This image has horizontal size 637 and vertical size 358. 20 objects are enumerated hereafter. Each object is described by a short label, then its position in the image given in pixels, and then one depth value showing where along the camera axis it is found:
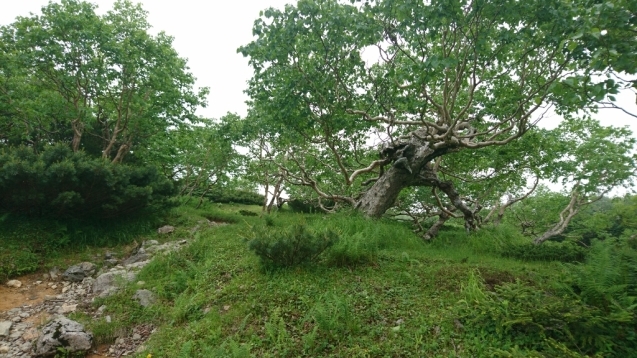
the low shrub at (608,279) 3.58
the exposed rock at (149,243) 8.97
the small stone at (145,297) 5.85
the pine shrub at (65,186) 7.92
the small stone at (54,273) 7.23
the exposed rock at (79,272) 7.26
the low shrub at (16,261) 6.89
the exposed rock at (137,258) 8.09
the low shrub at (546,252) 7.45
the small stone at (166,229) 10.21
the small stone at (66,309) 5.84
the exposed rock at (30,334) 5.00
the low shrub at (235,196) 19.25
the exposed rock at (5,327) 5.05
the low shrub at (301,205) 17.08
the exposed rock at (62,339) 4.50
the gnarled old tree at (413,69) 4.60
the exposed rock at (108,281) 6.58
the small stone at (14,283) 6.66
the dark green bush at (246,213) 16.30
